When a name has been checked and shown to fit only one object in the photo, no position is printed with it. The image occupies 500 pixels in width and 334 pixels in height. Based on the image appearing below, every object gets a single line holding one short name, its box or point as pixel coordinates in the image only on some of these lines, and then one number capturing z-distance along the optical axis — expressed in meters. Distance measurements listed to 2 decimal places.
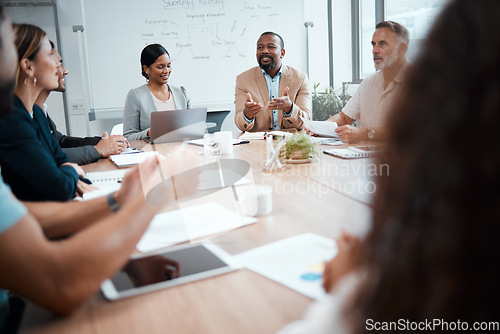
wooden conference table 0.72
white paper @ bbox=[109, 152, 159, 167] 2.30
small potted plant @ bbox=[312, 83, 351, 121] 5.02
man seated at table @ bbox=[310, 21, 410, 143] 2.93
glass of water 2.36
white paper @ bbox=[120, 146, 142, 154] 2.70
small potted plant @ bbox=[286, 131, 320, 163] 2.05
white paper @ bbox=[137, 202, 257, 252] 1.10
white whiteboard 4.49
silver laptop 2.80
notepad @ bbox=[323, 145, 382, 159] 2.15
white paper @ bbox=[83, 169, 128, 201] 1.68
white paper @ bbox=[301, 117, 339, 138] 2.78
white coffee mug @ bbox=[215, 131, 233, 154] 2.46
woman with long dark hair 0.35
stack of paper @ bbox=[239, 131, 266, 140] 3.06
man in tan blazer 3.67
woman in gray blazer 3.50
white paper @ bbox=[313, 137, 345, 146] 2.57
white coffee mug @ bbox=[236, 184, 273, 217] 1.25
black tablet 0.86
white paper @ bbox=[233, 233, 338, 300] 0.84
